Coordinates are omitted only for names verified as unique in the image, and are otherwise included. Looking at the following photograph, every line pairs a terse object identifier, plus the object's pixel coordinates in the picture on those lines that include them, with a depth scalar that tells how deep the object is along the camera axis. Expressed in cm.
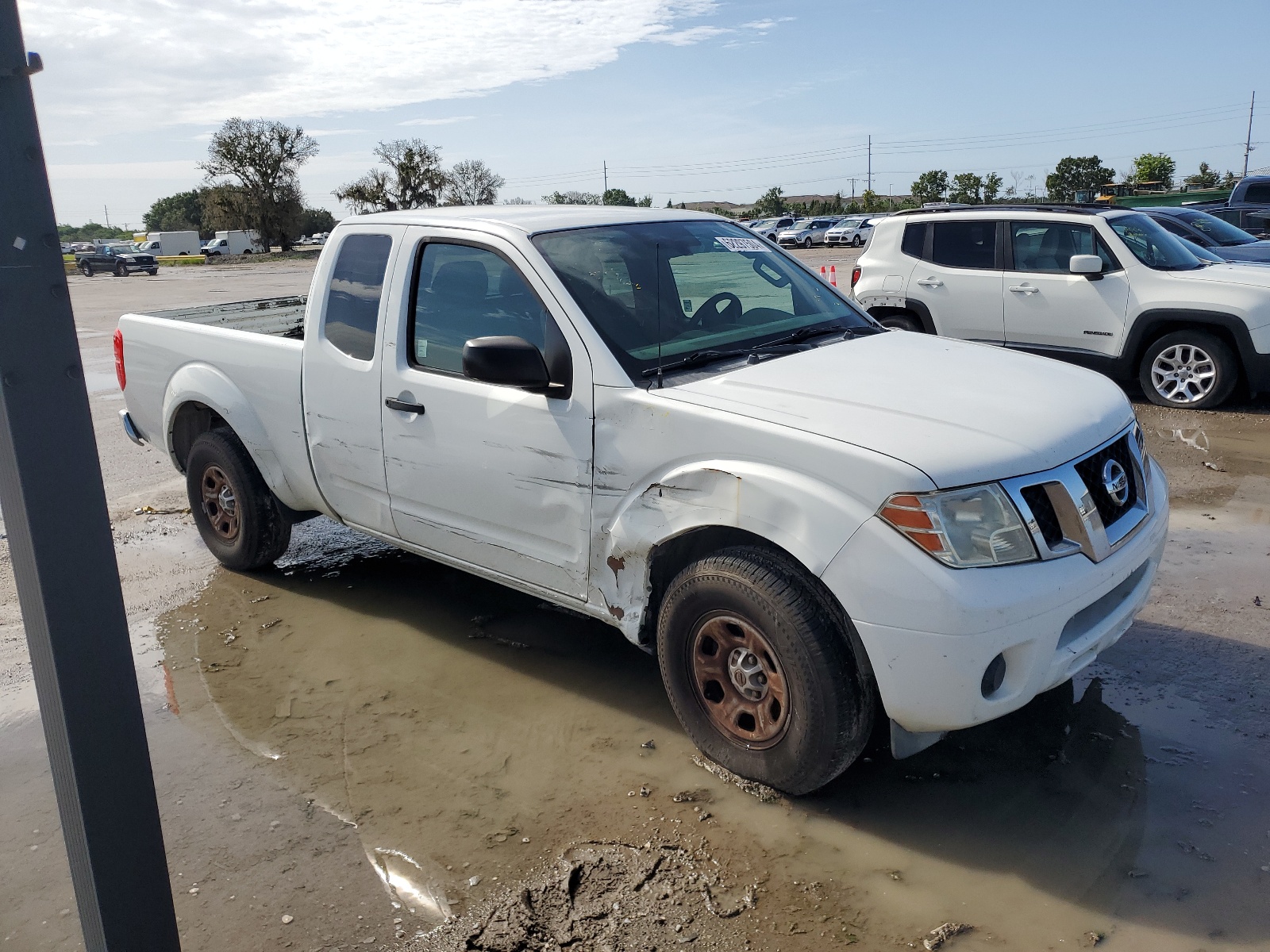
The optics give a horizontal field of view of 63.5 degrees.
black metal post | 182
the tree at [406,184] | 7306
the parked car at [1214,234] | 1237
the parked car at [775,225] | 4916
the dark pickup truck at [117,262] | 5050
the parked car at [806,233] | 4567
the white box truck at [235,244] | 6831
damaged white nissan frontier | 296
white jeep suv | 866
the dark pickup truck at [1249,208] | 1839
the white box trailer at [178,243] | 7806
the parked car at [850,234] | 4316
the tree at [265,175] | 6744
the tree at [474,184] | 8038
